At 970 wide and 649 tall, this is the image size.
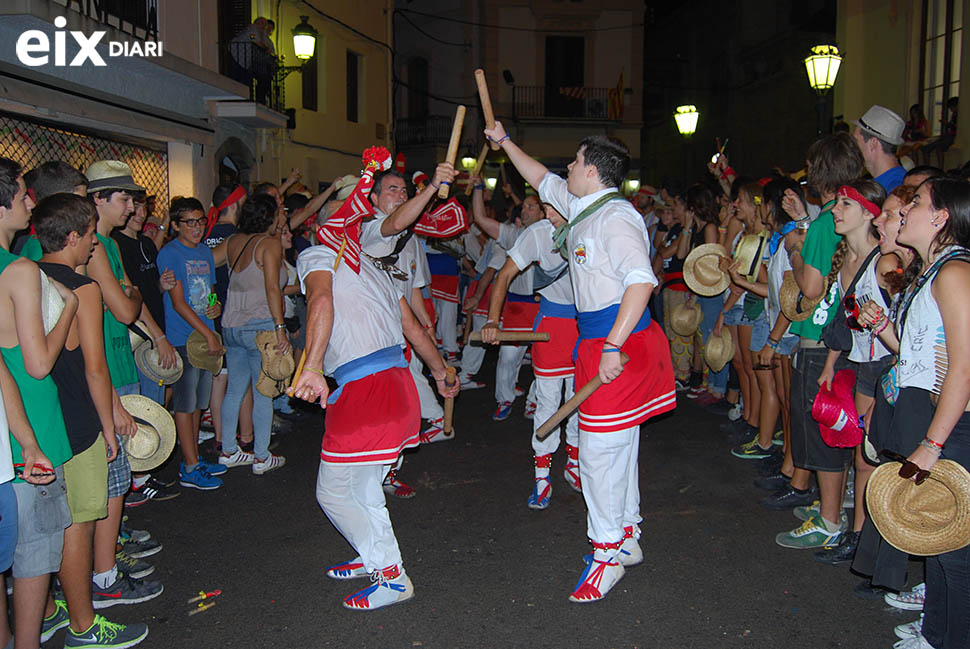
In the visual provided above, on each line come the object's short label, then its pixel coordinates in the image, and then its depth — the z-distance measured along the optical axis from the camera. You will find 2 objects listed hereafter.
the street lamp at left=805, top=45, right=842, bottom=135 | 9.38
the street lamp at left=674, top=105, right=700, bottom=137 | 12.57
